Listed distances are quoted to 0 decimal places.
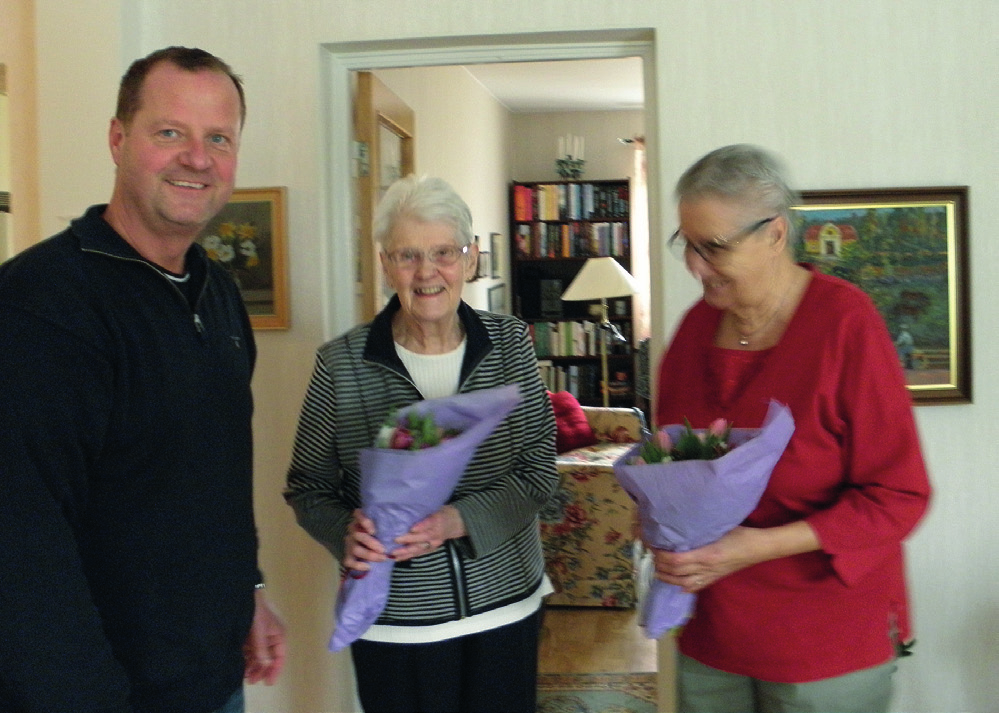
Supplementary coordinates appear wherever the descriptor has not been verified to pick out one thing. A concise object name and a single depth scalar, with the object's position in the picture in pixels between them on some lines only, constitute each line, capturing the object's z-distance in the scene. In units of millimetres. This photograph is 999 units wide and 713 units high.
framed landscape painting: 2586
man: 1176
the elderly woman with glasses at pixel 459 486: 1849
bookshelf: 8352
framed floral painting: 2797
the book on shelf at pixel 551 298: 8391
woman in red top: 1441
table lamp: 7196
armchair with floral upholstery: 4602
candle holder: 8414
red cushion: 5219
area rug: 3592
